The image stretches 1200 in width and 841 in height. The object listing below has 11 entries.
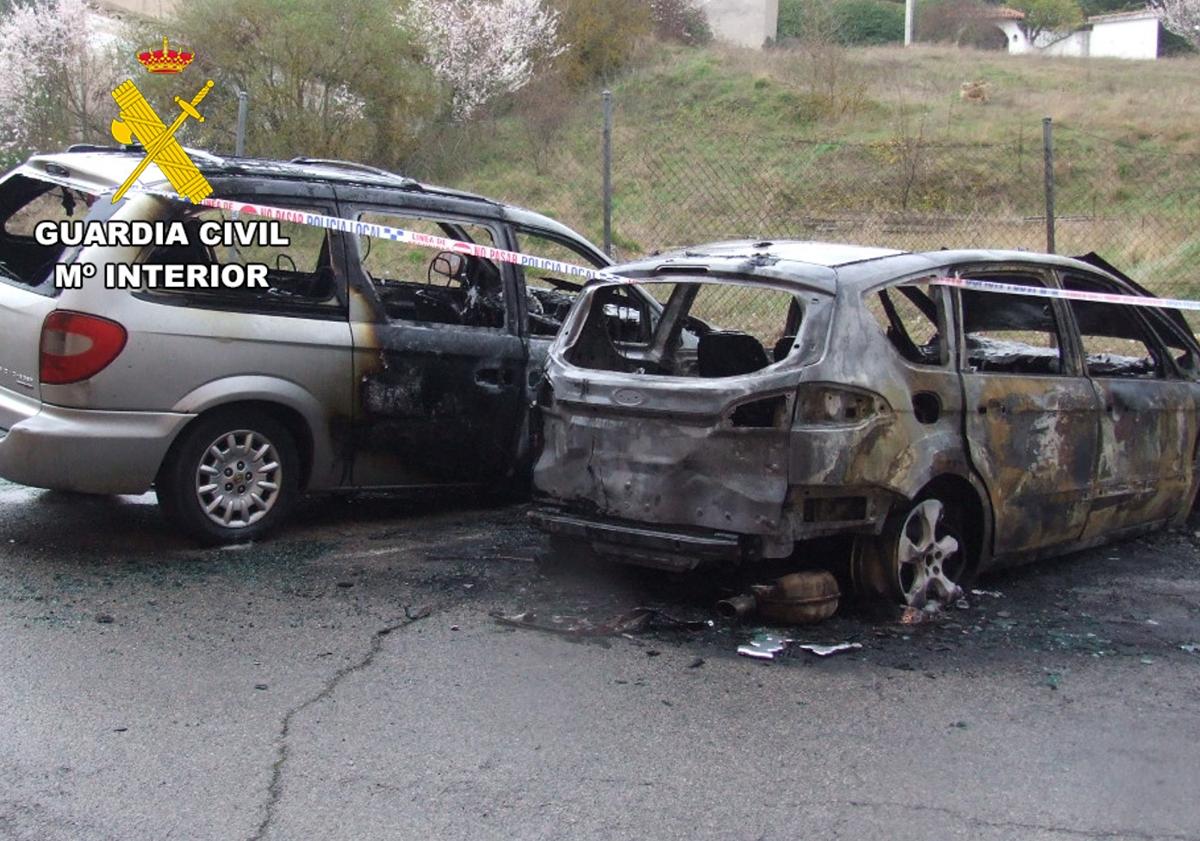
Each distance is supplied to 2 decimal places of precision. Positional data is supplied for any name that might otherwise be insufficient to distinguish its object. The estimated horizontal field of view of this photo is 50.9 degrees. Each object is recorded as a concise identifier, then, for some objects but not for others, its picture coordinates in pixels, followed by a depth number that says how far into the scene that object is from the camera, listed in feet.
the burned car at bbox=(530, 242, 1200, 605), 16.58
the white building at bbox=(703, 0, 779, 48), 156.56
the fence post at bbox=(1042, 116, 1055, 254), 33.66
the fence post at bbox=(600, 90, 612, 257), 32.86
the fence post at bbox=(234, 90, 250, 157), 32.09
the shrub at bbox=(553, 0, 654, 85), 101.40
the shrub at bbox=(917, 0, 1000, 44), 177.99
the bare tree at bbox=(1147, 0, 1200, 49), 126.72
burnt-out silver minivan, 19.07
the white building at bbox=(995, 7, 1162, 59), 171.12
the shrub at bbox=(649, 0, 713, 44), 124.94
